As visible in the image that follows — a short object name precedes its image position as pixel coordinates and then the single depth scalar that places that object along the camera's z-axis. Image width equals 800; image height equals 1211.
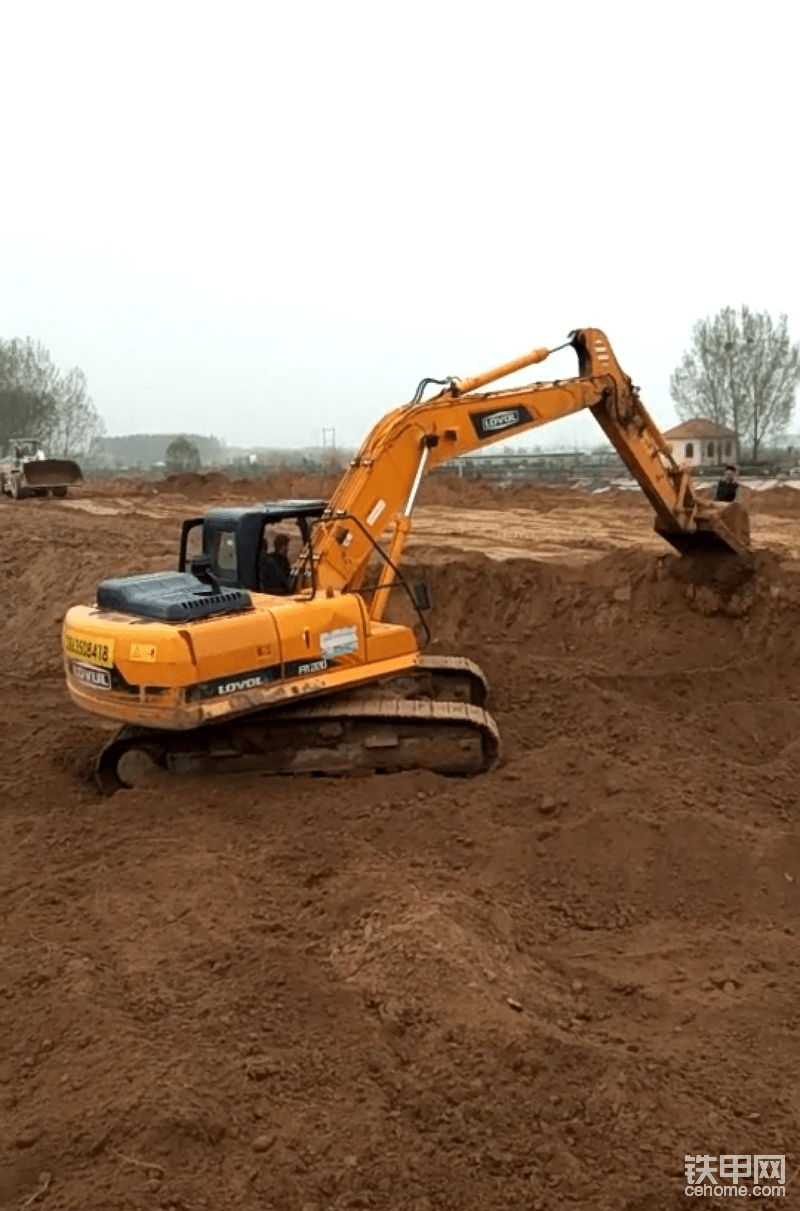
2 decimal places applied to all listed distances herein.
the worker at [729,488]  13.82
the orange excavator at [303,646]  7.21
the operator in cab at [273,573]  8.36
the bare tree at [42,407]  67.94
